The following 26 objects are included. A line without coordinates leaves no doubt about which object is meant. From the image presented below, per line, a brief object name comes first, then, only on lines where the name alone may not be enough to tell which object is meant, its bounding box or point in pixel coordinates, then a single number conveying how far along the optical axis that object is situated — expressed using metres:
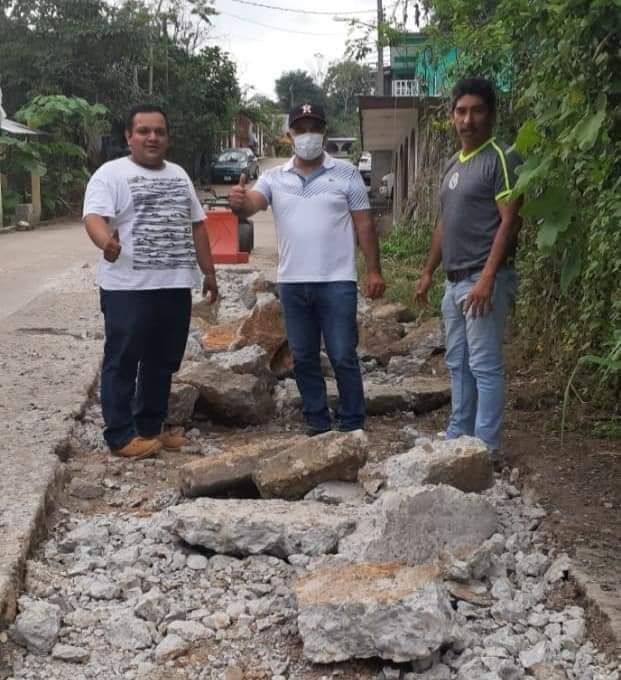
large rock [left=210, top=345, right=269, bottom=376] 6.06
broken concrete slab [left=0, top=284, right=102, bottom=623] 3.70
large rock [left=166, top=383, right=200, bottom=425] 5.54
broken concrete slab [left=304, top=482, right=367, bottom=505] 4.21
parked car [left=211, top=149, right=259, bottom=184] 42.09
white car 34.69
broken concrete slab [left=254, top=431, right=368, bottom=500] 4.23
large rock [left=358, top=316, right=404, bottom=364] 7.29
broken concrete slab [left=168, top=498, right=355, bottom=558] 3.68
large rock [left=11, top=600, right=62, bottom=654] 3.03
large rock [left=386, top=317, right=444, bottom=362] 7.21
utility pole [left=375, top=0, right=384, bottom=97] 12.36
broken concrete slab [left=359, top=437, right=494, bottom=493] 4.09
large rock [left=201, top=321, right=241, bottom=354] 7.30
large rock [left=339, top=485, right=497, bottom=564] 3.51
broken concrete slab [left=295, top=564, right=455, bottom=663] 2.85
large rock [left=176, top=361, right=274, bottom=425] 5.62
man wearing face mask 4.93
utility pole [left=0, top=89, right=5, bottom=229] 23.68
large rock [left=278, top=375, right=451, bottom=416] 5.87
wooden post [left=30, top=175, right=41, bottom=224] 25.64
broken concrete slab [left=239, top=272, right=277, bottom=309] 9.95
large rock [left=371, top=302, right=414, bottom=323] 8.67
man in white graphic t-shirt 4.77
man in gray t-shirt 4.27
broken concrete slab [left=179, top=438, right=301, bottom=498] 4.29
